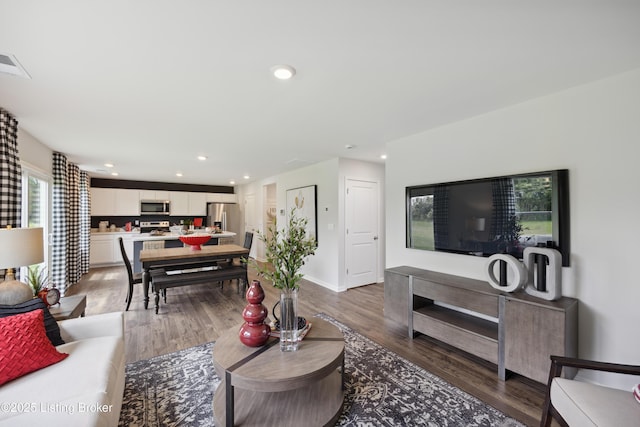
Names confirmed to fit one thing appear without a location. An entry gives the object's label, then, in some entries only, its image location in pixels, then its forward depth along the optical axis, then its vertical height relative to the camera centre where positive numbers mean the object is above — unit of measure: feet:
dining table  12.58 -2.10
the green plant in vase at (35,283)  6.87 -1.74
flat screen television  7.25 -0.04
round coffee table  4.97 -3.11
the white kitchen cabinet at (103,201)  23.04 +1.36
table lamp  5.87 -0.82
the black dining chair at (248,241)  16.45 -1.61
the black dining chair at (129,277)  12.28 -2.90
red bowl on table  14.90 -1.38
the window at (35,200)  11.31 +0.82
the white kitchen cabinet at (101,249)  22.01 -2.75
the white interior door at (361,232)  15.80 -1.08
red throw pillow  4.65 -2.41
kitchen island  18.19 -1.86
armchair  4.08 -3.12
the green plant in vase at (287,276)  5.94 -1.38
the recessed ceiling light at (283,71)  6.01 +3.34
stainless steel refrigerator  27.53 -0.05
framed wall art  17.13 +0.75
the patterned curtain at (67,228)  14.17 -0.67
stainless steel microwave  24.73 +0.86
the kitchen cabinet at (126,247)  22.66 -2.64
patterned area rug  5.83 -4.48
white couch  3.91 -2.90
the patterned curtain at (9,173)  8.09 +1.40
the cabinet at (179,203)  26.11 +1.29
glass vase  5.95 -2.36
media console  6.52 -3.15
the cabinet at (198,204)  26.99 +1.21
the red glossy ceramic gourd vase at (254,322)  5.91 -2.42
